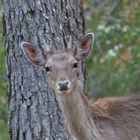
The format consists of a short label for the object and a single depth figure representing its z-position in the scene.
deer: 17.20
